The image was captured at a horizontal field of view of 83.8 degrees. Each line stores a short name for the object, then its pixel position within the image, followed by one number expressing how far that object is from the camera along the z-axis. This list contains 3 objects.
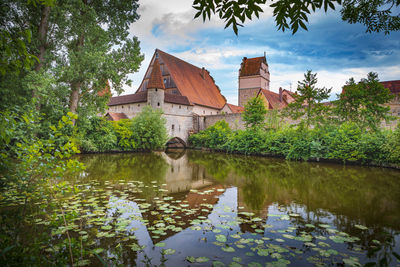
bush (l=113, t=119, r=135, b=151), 17.62
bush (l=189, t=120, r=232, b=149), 21.30
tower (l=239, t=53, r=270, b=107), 37.16
